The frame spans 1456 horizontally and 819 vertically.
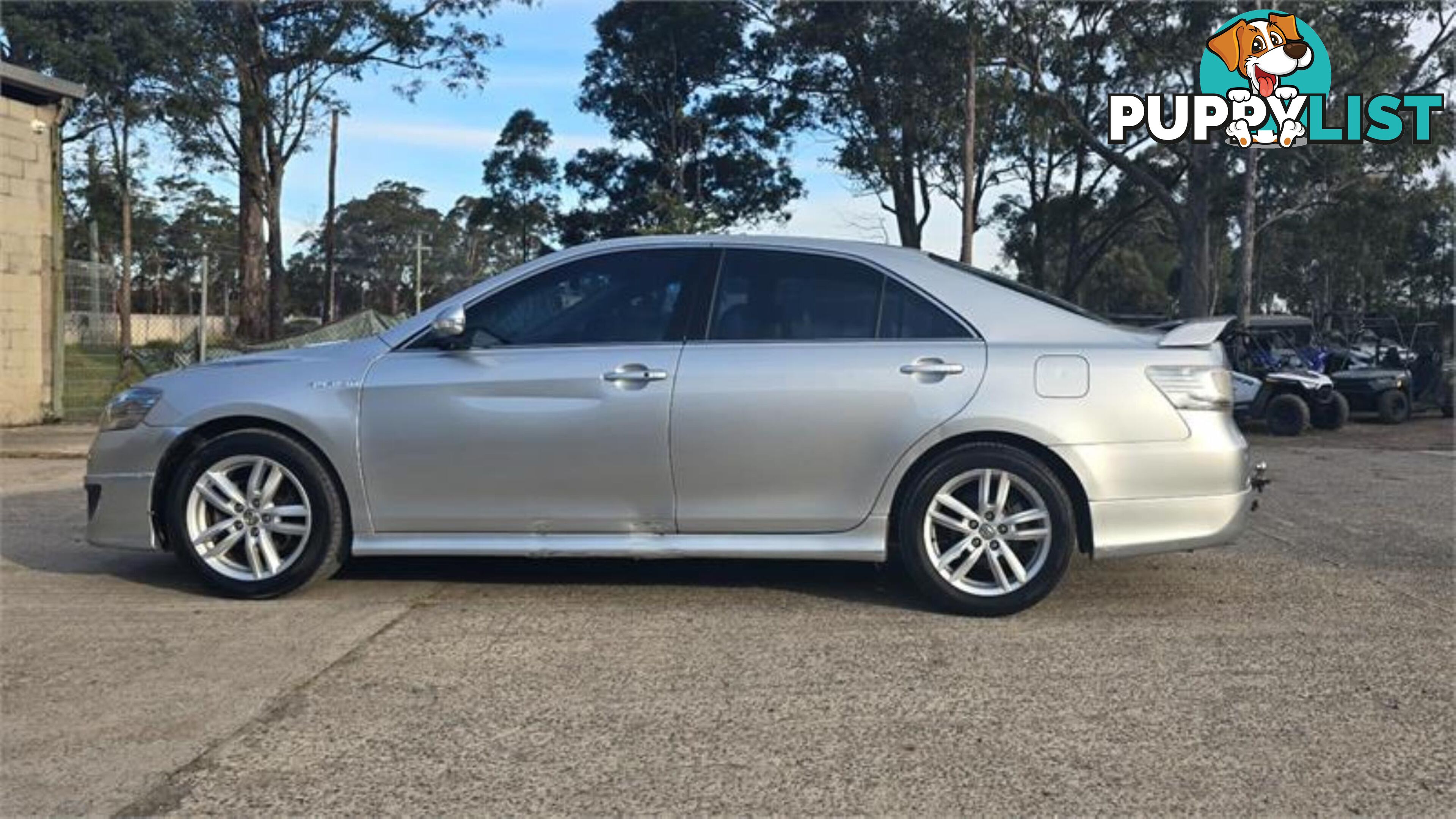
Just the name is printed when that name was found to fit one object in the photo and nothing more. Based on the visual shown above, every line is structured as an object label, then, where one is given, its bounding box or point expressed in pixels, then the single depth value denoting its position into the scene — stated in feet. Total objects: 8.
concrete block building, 45.21
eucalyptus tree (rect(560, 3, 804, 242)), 119.34
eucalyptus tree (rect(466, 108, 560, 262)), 143.43
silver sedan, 16.07
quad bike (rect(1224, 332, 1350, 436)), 60.95
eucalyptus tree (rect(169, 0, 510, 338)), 95.91
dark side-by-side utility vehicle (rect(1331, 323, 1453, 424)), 69.10
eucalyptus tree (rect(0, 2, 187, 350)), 90.17
